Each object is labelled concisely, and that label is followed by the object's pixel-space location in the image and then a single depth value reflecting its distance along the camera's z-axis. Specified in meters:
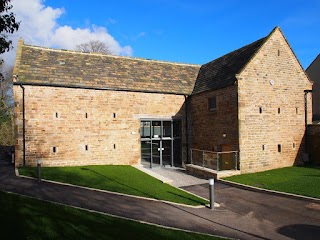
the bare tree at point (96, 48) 37.78
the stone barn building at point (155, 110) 16.03
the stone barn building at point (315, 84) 28.82
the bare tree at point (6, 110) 31.64
